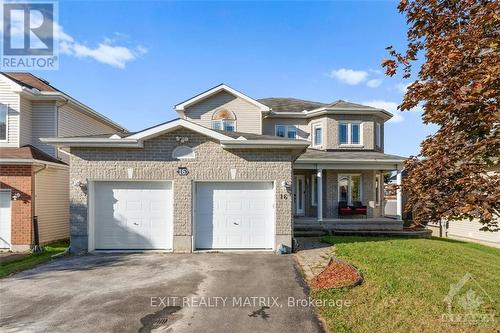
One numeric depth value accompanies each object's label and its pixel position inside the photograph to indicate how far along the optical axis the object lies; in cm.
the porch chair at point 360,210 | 1655
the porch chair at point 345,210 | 1648
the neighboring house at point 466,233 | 1548
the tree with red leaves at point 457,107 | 354
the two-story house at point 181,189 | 1035
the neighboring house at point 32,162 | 1132
